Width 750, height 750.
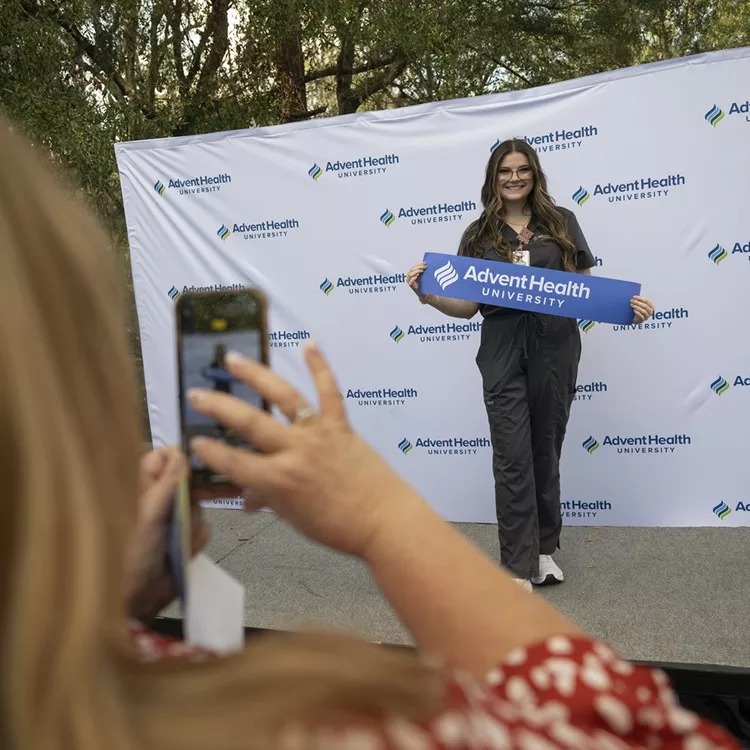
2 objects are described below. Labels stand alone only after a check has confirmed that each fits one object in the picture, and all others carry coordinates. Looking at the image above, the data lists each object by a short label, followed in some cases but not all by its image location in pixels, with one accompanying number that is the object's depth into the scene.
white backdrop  3.31
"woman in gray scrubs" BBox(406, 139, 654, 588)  2.93
